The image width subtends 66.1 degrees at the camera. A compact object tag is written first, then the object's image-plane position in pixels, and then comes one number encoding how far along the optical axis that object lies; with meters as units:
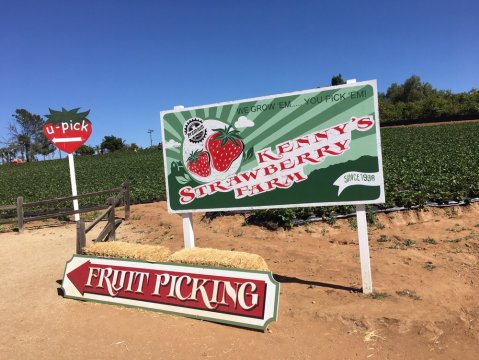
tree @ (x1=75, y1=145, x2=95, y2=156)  90.88
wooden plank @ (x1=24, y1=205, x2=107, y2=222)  11.62
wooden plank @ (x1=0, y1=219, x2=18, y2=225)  11.69
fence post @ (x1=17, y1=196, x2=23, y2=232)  11.37
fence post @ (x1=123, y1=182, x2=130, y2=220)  12.46
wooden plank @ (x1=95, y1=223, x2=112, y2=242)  7.19
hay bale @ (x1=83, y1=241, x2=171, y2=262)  5.34
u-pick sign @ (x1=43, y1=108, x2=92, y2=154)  8.18
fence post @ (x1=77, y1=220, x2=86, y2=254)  6.09
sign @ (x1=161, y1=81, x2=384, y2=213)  4.84
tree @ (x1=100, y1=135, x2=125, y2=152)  98.19
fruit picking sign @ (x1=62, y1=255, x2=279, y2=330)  4.29
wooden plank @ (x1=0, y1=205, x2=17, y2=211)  11.38
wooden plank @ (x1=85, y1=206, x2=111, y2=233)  7.52
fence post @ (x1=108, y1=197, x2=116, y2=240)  8.76
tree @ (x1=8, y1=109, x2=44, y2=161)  94.00
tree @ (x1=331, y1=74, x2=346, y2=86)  82.06
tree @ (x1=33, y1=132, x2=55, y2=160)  97.75
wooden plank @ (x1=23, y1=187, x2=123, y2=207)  11.28
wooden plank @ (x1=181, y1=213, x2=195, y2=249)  6.09
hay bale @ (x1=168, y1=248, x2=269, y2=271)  4.59
